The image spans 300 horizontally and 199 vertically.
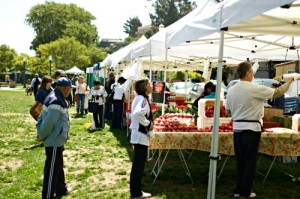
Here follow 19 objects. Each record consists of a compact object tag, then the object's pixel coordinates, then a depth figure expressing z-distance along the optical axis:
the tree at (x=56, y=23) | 69.88
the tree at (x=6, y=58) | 60.59
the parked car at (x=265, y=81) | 15.76
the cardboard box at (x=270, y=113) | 6.88
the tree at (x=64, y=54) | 51.12
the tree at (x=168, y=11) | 71.50
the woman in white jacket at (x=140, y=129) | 5.01
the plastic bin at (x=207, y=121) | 6.07
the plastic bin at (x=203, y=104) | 6.16
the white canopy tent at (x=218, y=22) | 3.41
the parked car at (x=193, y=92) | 19.38
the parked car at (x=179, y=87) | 22.35
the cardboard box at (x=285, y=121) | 6.15
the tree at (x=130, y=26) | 105.62
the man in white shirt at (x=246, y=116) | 4.78
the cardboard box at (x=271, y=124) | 6.38
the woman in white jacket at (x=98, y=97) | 11.77
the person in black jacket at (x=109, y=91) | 14.12
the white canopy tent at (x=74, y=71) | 35.08
